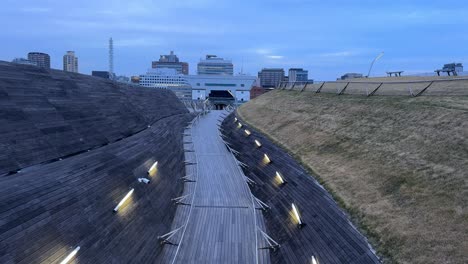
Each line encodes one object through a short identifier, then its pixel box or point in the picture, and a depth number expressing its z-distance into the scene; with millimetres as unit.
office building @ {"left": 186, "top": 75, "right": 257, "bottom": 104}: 114750
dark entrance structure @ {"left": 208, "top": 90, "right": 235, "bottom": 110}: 111250
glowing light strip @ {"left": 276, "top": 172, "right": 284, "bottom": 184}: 22191
